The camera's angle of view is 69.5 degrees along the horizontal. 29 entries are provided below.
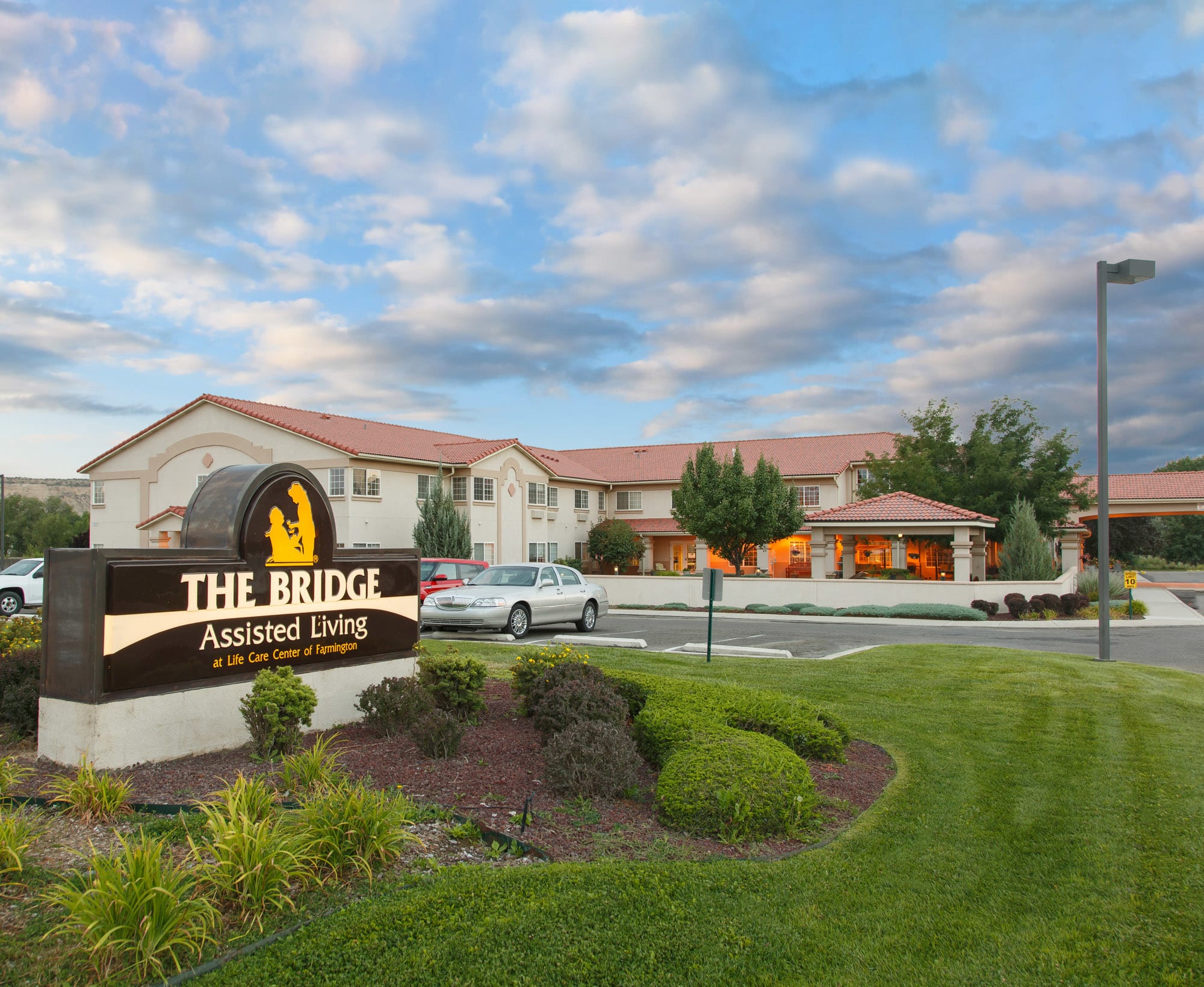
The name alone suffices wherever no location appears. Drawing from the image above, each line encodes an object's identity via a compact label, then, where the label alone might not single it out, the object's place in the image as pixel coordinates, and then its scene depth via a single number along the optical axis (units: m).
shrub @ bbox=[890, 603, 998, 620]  26.16
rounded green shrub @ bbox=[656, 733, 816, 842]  5.49
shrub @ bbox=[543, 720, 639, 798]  6.03
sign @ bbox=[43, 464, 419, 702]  6.64
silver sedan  17.58
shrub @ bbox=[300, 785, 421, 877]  4.48
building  37.72
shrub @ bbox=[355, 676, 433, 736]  7.40
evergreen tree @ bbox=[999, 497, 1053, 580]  32.41
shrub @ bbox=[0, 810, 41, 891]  4.38
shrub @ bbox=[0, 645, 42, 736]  7.40
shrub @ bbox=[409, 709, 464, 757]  6.85
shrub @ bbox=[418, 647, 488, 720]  8.02
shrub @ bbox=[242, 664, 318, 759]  6.80
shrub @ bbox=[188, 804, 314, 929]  4.08
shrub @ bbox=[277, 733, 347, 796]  5.69
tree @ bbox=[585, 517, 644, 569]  49.19
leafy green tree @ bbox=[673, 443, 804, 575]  38.41
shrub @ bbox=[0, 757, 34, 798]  5.68
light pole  13.59
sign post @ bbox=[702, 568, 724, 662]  12.87
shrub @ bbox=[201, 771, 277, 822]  4.54
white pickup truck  25.16
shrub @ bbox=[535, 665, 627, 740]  7.12
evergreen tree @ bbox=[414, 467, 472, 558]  36.97
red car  20.94
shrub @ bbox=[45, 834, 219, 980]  3.60
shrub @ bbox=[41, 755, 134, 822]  5.43
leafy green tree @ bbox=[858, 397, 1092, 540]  39.91
